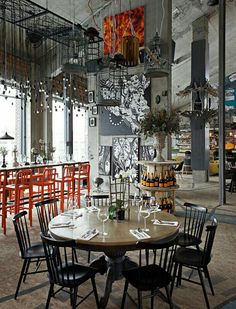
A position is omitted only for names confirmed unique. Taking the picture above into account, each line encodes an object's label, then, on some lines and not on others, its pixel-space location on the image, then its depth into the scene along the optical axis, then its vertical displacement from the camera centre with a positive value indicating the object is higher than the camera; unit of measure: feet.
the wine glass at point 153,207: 11.36 -2.26
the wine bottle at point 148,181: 19.58 -2.11
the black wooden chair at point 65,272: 8.52 -3.82
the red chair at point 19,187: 18.16 -2.44
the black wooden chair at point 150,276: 8.34 -3.84
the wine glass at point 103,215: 10.39 -2.53
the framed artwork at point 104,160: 27.45 -1.01
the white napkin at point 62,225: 10.18 -2.64
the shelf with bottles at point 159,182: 19.21 -2.14
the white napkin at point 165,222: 10.44 -2.63
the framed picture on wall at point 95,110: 28.12 +3.77
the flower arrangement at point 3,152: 23.49 -0.20
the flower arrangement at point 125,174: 11.43 -0.97
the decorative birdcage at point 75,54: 16.28 +8.11
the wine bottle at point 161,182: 19.28 -2.14
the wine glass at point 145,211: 10.69 -2.43
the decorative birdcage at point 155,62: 17.98 +5.89
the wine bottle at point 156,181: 19.36 -2.08
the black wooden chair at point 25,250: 10.32 -3.73
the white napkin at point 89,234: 9.04 -2.66
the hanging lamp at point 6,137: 25.11 +1.06
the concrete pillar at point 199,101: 33.58 +5.43
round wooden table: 8.80 -2.70
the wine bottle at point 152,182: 19.40 -2.15
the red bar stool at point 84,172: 25.22 -1.98
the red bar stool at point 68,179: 22.68 -2.41
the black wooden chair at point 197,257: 9.82 -3.87
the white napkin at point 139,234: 9.13 -2.67
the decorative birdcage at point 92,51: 11.51 +6.74
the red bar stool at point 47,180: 20.95 -2.25
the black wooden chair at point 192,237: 11.83 -3.69
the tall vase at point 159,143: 19.65 +0.42
